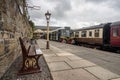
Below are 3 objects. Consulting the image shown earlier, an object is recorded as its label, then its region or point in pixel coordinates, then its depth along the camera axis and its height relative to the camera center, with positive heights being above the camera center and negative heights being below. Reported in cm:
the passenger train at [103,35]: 584 +29
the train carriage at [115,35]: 568 +26
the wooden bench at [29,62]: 224 -82
